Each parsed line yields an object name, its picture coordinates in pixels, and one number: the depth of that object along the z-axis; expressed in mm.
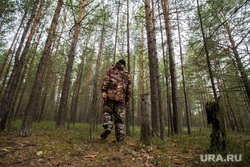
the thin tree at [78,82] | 12423
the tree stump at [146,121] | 3412
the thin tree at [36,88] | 3863
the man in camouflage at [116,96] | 3562
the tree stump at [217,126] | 2855
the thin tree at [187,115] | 7205
